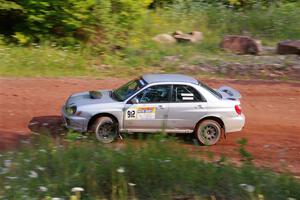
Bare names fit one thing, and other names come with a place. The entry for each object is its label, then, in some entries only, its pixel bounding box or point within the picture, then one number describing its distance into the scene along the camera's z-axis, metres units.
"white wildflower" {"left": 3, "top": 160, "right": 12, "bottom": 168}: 11.94
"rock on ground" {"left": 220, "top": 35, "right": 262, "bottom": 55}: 37.34
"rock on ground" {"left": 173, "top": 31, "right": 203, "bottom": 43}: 39.09
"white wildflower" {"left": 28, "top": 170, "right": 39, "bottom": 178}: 10.94
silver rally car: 21.83
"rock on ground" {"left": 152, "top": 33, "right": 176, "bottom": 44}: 38.77
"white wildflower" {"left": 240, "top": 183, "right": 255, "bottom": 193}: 10.17
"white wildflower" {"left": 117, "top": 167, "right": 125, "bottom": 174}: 10.60
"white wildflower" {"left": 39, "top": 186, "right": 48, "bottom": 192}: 10.40
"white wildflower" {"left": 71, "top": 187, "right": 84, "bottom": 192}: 9.97
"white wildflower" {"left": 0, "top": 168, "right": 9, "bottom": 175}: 11.58
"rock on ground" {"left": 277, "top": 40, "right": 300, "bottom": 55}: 36.34
